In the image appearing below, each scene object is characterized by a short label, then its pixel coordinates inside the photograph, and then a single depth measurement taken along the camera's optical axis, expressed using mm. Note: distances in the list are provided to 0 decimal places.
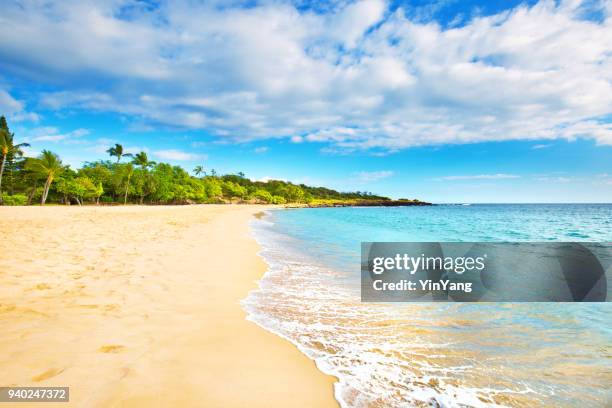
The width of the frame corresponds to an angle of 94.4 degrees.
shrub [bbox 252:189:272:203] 129750
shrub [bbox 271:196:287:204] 135750
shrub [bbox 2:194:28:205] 45066
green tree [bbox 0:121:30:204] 40281
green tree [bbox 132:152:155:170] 68688
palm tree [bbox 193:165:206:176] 120312
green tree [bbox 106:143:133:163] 66875
